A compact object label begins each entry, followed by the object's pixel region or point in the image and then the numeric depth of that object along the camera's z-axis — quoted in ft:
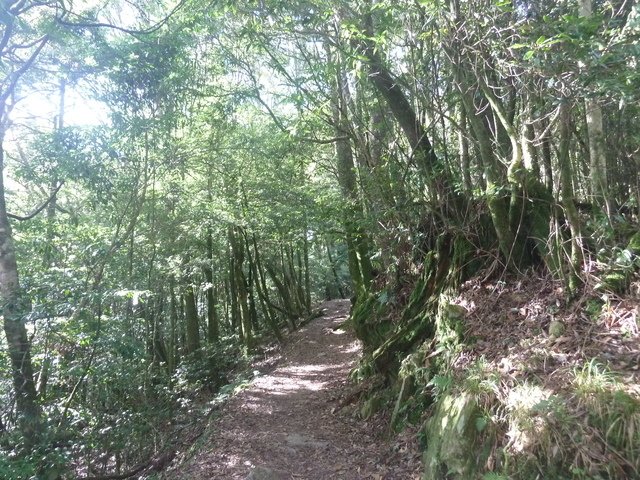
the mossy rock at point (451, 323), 19.06
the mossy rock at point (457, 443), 13.19
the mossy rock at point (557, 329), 15.31
